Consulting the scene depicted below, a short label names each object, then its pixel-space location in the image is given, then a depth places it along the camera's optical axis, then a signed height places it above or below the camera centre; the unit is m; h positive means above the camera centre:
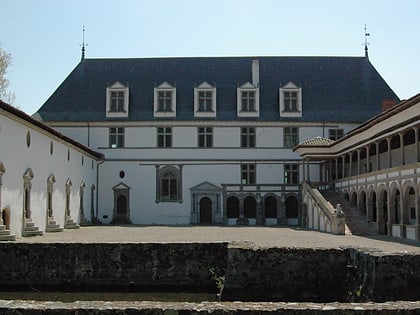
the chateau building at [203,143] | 39.19 +4.57
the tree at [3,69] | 34.88 +8.72
